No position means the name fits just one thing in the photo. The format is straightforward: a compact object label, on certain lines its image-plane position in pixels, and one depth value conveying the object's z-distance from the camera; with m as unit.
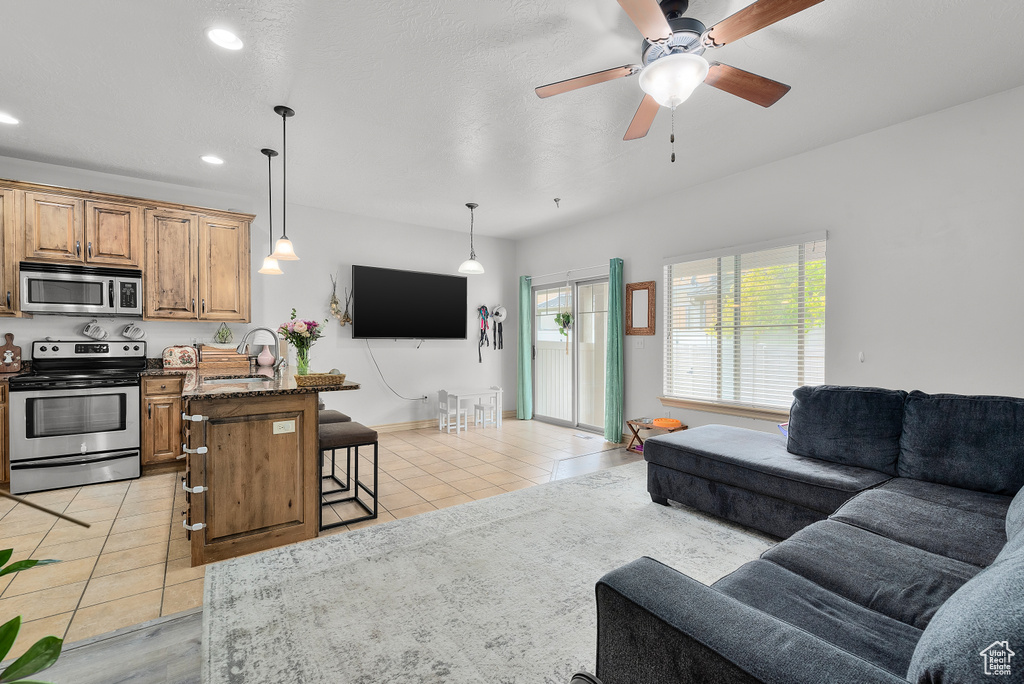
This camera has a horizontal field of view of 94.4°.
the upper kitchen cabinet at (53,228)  3.88
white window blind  3.84
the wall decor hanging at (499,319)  6.91
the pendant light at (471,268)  5.25
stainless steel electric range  3.66
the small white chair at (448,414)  6.02
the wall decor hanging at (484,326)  6.85
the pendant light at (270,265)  3.87
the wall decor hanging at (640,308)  5.09
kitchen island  2.49
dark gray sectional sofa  0.86
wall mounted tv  5.75
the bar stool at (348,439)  3.03
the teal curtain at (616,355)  5.36
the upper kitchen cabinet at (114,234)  4.10
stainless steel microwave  3.90
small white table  5.99
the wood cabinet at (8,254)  3.78
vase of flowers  2.99
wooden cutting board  3.93
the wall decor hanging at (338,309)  5.59
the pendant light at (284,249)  3.61
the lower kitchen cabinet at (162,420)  4.13
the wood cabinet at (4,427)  3.61
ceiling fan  1.80
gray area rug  1.76
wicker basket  2.75
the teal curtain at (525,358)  6.90
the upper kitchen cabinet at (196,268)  4.38
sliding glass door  6.03
